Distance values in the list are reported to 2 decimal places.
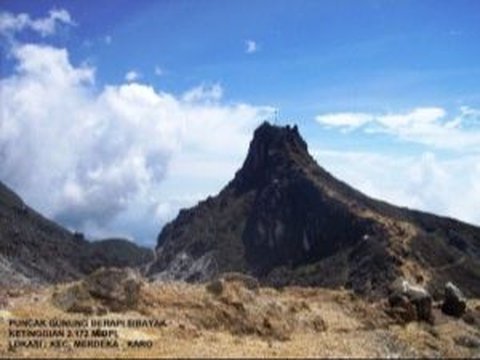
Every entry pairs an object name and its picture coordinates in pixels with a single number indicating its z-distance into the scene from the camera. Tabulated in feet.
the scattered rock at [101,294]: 160.04
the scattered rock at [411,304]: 183.01
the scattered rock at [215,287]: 174.73
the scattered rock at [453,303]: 200.61
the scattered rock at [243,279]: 193.66
